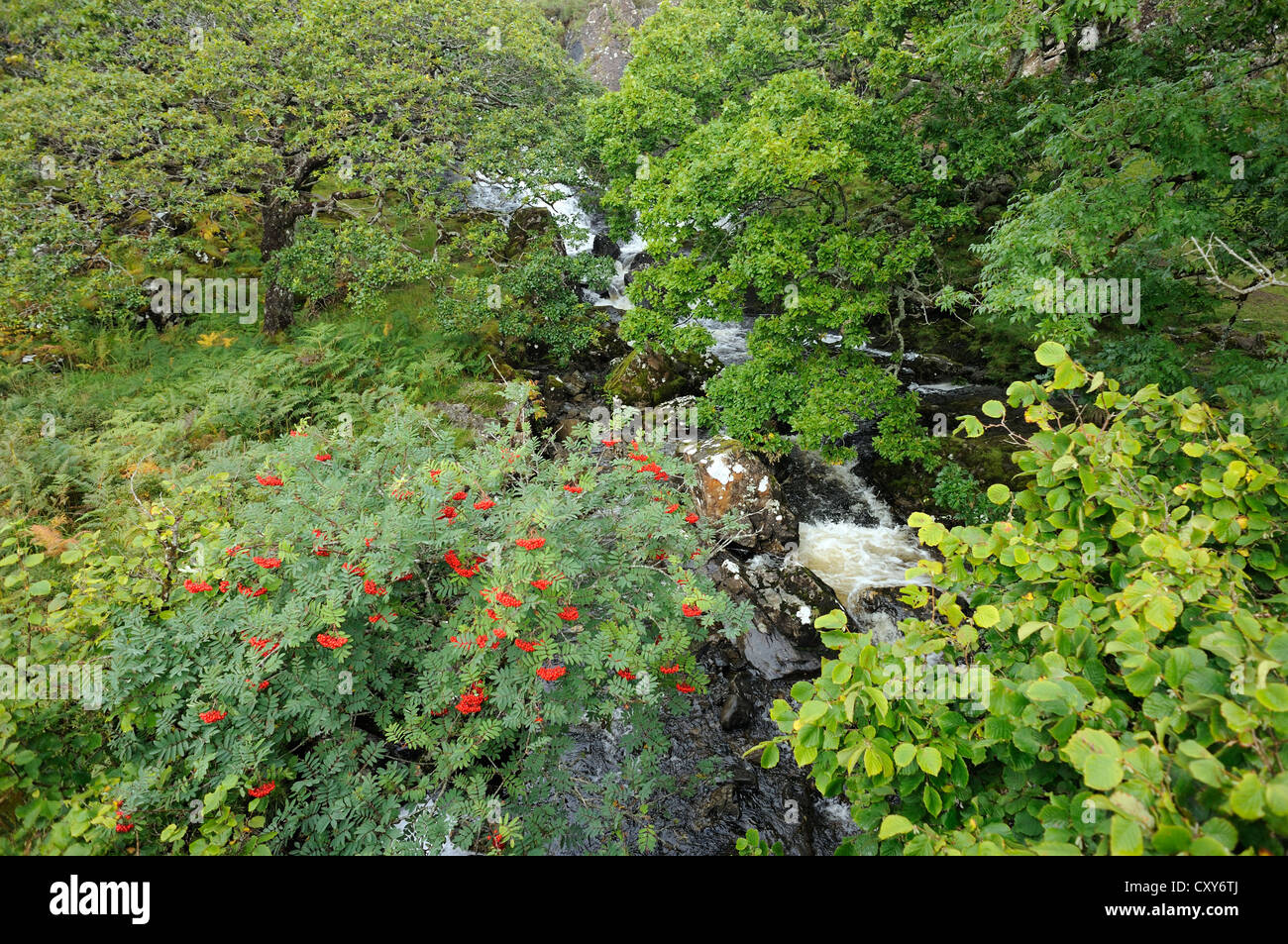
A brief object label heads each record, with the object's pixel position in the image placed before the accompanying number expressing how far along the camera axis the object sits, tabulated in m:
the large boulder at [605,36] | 39.06
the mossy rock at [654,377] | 14.58
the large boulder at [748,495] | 10.97
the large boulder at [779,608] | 8.87
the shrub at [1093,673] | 1.61
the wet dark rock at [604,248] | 21.14
